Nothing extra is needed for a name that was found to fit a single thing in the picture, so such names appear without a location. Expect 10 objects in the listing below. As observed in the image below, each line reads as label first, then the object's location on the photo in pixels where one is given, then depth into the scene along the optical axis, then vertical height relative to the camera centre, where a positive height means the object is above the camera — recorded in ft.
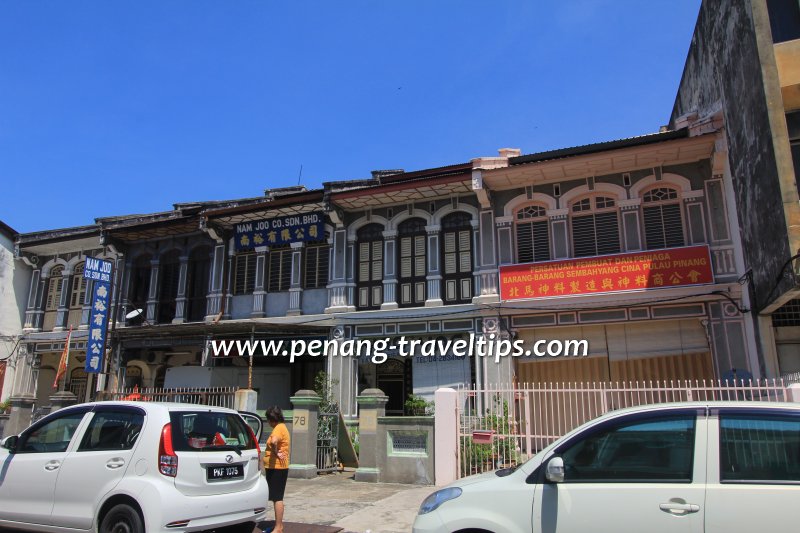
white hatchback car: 18.93 -2.41
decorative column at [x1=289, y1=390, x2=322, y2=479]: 40.01 -2.47
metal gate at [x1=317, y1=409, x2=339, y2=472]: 42.78 -3.03
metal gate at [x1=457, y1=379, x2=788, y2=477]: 31.73 -2.15
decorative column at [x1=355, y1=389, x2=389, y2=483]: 37.47 -2.13
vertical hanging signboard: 56.59 +8.70
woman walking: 23.82 -2.52
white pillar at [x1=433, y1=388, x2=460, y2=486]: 34.06 -2.24
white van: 12.57 -1.83
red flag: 62.28 +3.92
